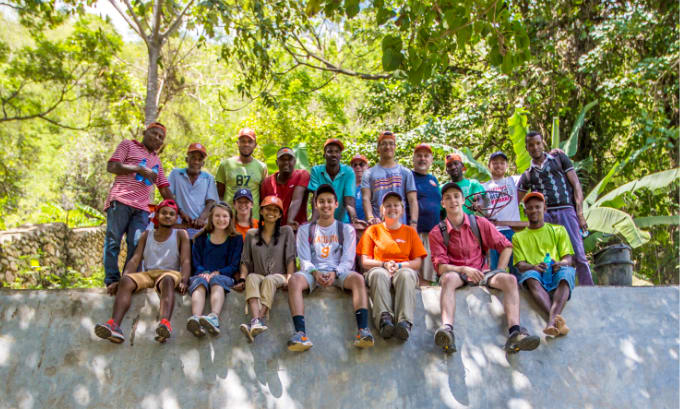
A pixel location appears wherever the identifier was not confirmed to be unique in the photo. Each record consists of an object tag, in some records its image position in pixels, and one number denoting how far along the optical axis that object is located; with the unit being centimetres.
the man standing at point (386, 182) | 548
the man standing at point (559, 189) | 542
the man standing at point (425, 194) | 570
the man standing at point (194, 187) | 556
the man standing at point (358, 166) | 647
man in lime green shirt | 445
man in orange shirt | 418
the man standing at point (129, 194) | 486
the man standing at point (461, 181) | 595
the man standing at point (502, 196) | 575
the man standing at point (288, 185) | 554
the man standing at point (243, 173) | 577
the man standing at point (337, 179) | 555
